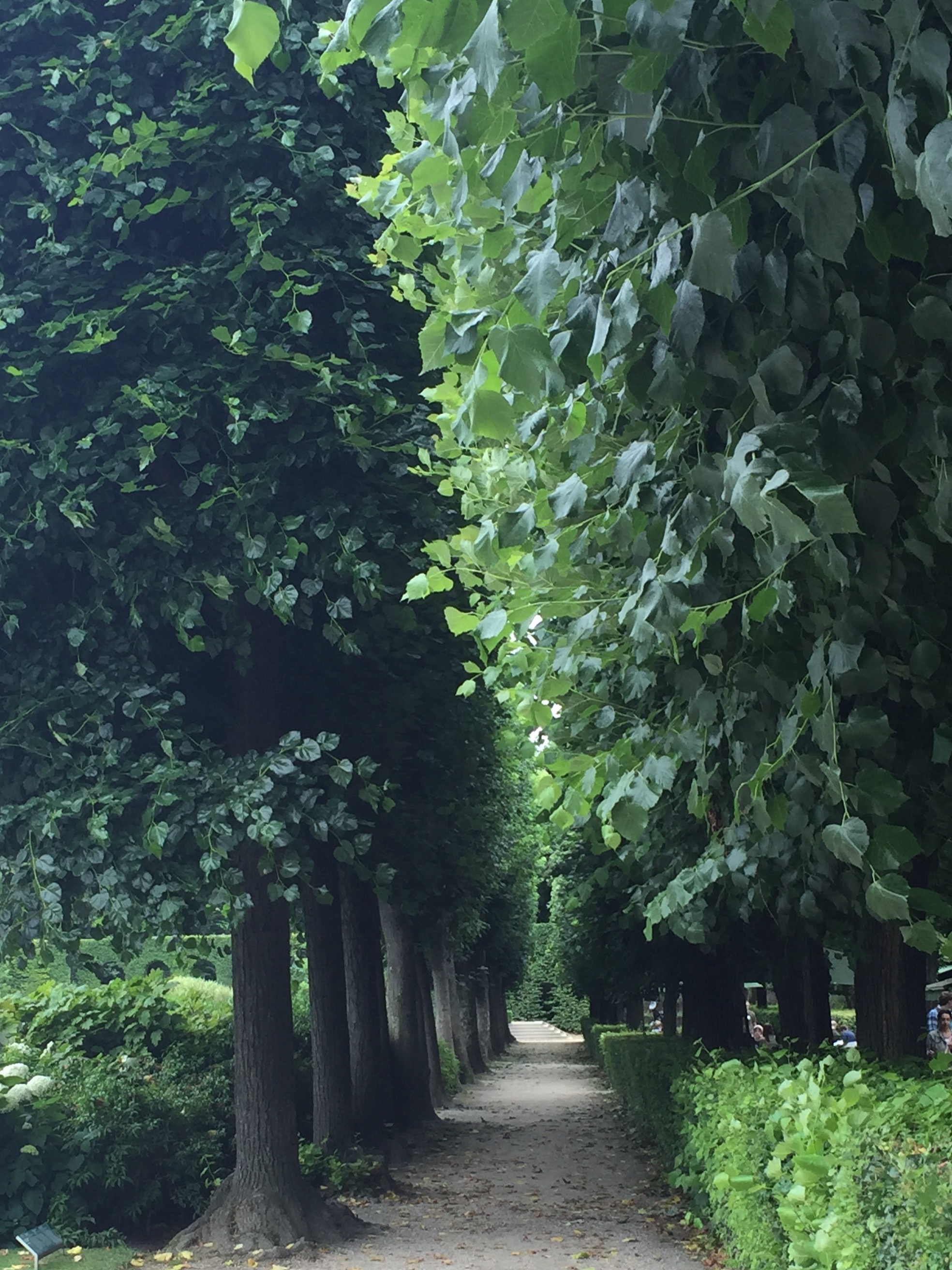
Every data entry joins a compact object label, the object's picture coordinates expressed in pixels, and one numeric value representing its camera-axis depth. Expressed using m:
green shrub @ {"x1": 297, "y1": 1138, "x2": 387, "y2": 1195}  11.58
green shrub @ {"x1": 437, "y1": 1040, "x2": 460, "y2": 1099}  25.36
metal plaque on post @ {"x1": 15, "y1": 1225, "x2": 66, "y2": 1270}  8.10
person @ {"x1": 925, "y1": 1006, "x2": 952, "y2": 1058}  16.78
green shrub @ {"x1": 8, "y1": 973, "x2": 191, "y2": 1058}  12.30
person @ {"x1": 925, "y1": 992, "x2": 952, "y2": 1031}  20.43
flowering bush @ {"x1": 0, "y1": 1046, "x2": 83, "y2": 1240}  9.70
